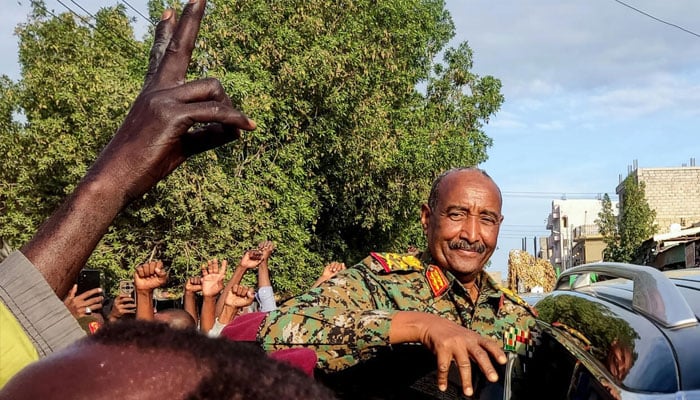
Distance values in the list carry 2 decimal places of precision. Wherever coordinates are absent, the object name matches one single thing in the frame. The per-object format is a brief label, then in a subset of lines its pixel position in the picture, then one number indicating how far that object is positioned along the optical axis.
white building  76.38
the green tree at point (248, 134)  13.09
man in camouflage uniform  1.88
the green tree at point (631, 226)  34.16
